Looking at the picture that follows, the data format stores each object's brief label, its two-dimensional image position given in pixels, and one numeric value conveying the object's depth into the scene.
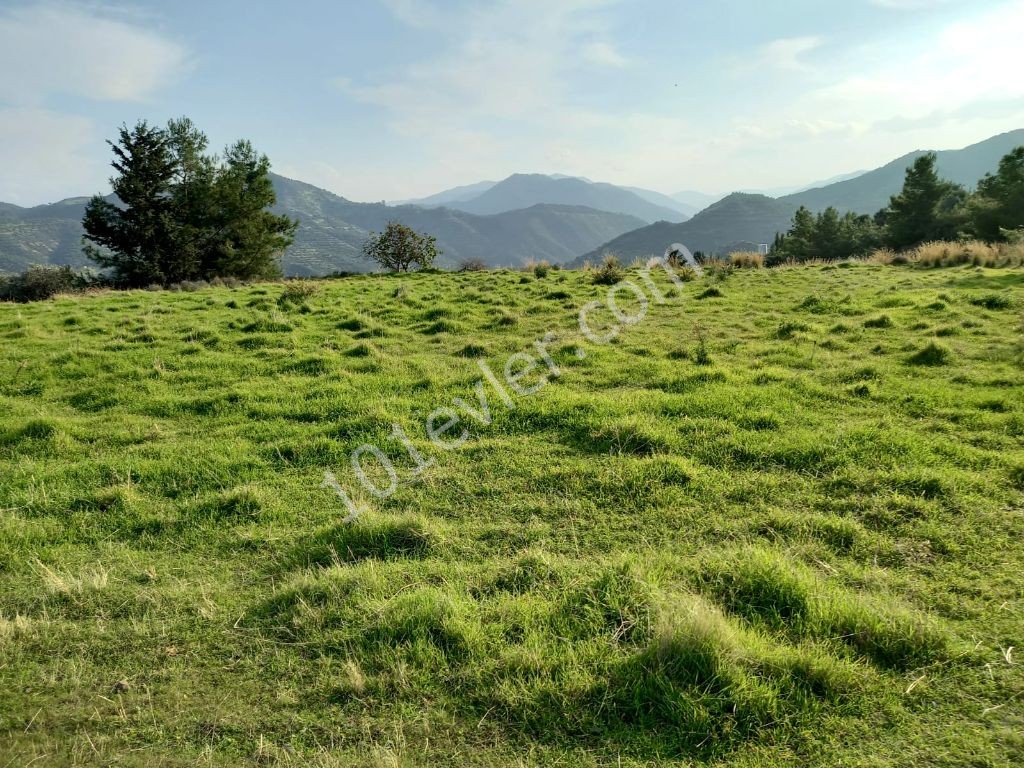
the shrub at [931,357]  8.54
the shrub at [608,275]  19.38
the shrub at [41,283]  29.78
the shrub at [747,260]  24.00
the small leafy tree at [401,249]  44.12
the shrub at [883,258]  22.33
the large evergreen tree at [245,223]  40.25
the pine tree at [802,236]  54.31
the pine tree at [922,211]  41.81
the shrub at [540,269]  22.00
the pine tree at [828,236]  51.22
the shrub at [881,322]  11.31
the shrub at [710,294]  16.06
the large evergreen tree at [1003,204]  36.75
